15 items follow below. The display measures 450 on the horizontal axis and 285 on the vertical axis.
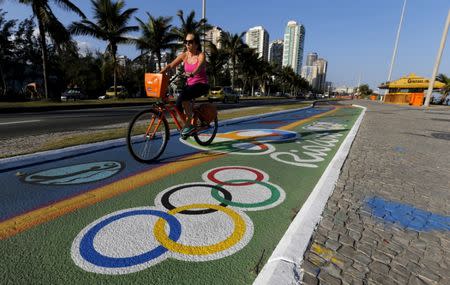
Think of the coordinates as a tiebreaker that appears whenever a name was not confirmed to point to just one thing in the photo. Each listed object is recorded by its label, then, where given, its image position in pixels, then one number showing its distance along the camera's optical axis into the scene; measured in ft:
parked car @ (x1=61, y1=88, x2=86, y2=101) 114.48
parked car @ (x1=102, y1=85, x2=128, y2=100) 121.90
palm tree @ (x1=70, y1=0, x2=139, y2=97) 80.64
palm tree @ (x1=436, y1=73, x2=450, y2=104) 152.11
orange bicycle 13.41
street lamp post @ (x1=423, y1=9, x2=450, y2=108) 83.84
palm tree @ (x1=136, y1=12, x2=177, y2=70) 93.61
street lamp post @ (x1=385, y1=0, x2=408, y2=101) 141.56
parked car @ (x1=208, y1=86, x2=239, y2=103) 92.84
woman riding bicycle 14.87
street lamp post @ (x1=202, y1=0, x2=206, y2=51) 84.50
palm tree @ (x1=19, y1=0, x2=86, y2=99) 56.34
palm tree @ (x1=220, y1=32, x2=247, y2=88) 136.67
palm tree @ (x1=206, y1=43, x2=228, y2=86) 119.91
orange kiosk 120.11
